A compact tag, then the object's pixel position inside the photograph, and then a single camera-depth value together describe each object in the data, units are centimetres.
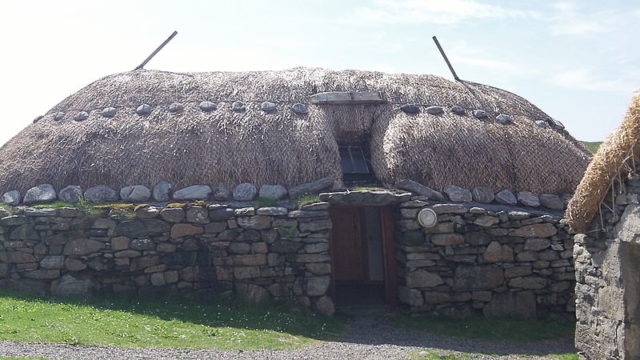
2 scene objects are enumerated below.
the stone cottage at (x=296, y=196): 1109
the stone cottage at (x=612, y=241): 726
